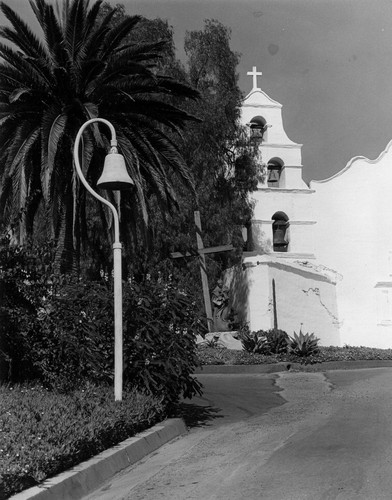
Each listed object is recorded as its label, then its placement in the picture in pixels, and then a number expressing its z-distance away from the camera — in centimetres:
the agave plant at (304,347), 2211
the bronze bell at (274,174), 3278
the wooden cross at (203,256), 2712
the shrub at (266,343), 2256
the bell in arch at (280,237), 3175
